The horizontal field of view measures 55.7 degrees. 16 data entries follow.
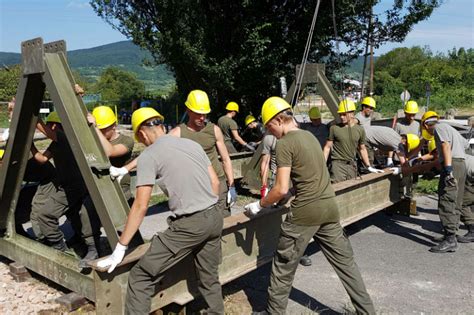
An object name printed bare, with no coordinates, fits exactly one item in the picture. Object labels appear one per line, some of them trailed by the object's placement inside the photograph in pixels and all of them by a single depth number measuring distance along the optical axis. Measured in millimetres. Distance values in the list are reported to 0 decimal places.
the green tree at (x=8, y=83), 34344
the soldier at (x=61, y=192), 4836
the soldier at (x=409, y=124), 7859
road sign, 24217
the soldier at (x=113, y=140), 4738
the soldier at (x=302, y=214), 3541
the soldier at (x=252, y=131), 11391
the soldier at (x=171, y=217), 3104
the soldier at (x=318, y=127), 7699
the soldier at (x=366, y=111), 7826
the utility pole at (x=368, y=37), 13108
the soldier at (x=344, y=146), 6160
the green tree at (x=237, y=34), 11453
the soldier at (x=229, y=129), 9359
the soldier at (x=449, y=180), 5602
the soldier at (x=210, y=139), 4664
